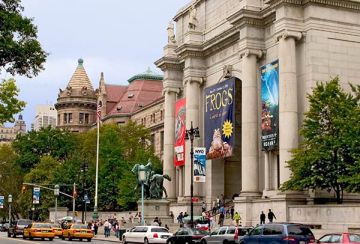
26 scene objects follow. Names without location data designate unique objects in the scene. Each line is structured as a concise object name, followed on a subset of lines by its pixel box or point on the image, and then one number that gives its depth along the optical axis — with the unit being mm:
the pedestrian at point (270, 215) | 47847
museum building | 52781
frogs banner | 62125
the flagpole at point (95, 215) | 75950
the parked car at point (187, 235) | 39406
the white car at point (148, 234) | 45156
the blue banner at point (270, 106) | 54625
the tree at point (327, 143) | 44062
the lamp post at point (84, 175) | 84331
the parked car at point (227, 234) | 35478
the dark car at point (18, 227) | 58625
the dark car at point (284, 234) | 30078
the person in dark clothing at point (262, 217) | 48844
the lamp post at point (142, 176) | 59188
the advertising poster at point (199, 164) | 45438
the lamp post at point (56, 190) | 81069
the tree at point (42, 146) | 118250
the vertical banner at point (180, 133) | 71750
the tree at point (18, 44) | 26531
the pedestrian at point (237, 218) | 50659
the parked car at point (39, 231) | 51062
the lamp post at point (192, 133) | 48094
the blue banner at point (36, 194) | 85688
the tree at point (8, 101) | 31266
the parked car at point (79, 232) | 52781
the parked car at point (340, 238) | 26750
